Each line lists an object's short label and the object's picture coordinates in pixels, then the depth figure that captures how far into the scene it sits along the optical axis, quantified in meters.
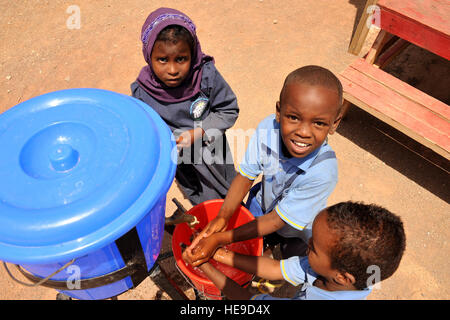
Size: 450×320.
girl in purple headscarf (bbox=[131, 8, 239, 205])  1.49
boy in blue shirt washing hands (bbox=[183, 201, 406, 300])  1.03
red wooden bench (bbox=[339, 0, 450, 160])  2.48
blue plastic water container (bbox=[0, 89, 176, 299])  0.90
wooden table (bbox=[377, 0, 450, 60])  2.52
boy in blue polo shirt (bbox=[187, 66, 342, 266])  1.18
